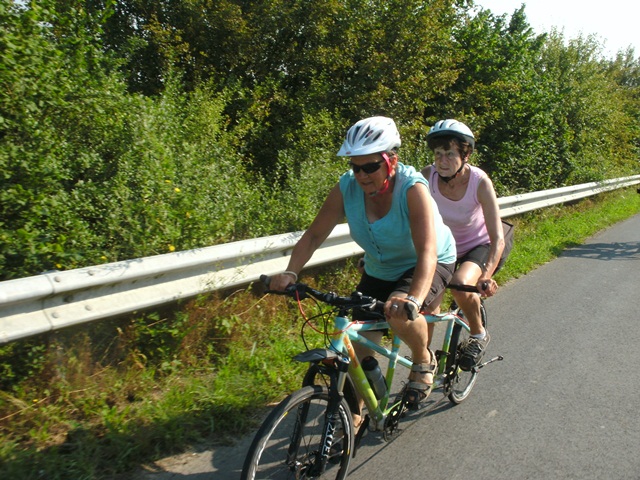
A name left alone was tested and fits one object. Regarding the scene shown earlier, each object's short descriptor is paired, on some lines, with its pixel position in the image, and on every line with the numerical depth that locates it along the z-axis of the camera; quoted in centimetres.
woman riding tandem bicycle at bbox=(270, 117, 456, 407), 340
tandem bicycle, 312
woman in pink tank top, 461
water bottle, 371
